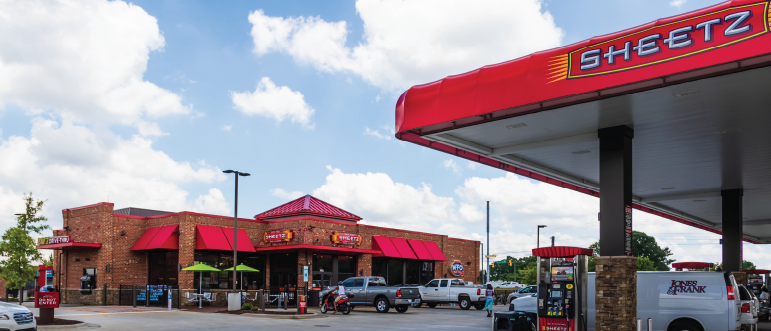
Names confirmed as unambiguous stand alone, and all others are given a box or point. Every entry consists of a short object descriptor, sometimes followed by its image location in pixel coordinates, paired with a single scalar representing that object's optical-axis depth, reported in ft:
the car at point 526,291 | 101.14
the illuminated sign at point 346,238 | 124.67
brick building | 118.32
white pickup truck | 116.47
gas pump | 51.57
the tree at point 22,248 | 103.50
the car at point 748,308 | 57.57
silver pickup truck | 100.63
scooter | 95.81
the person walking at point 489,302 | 92.48
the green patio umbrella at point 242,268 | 111.28
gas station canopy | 40.86
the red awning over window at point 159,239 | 116.06
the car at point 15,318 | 50.97
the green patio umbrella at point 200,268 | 109.70
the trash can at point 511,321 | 56.13
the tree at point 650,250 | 366.63
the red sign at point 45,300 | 68.63
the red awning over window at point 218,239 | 118.52
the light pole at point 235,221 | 101.09
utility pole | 194.64
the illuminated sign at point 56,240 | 122.11
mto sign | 165.17
